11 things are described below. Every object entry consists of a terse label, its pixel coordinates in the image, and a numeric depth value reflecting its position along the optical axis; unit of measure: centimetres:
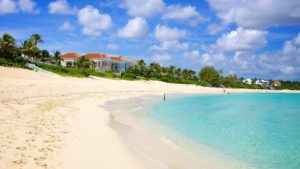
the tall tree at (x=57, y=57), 6196
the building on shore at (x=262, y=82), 15526
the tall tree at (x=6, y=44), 4278
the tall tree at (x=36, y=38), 5573
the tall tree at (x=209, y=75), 9581
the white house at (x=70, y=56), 8146
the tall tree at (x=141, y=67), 7024
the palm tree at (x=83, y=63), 6191
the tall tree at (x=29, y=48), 5135
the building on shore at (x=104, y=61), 8191
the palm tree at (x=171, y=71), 8270
